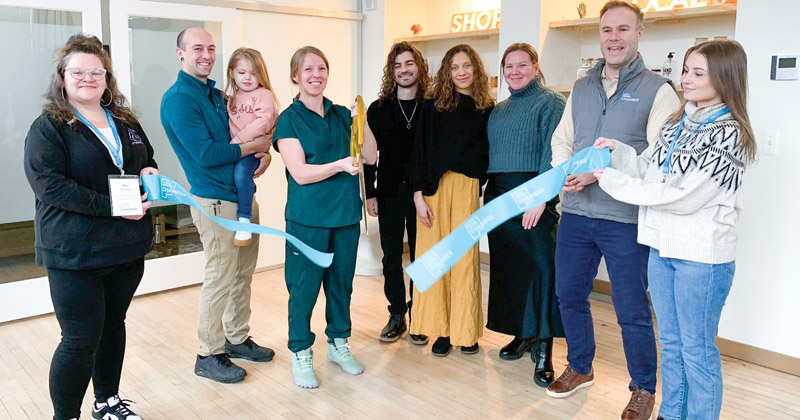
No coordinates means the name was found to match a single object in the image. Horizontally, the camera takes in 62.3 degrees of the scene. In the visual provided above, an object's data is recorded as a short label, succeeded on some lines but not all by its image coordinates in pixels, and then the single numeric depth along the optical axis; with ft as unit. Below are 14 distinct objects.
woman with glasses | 7.59
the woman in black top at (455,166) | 11.06
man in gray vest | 8.83
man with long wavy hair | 11.67
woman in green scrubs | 9.91
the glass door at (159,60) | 14.85
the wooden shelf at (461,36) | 17.84
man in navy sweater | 9.96
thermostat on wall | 10.85
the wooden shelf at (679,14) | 13.28
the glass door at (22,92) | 13.48
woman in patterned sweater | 7.47
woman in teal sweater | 10.46
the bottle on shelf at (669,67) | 14.93
